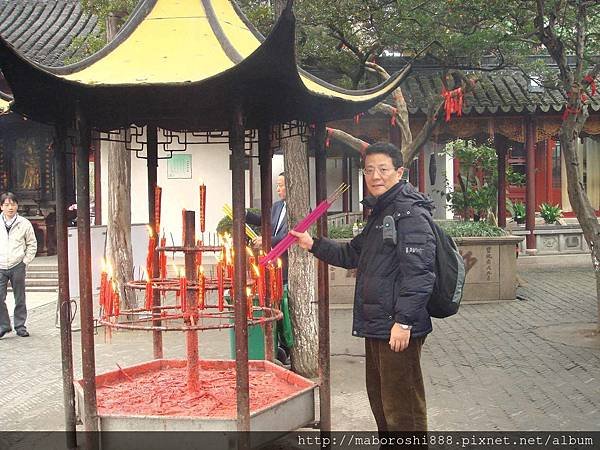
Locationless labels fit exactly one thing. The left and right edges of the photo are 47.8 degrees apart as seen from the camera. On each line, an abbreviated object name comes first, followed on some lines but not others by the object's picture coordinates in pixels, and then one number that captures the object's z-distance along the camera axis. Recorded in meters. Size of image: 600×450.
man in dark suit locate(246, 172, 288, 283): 6.81
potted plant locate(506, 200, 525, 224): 17.97
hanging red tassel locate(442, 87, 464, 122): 10.31
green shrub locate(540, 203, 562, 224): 16.08
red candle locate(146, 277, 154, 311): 4.62
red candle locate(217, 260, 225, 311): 4.35
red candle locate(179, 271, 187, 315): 4.38
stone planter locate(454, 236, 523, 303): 10.70
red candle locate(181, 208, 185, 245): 4.75
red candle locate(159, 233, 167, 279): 5.48
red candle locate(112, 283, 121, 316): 4.49
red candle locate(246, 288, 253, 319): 4.89
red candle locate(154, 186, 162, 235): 5.23
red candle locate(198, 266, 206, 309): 4.33
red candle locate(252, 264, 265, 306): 4.78
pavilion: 3.72
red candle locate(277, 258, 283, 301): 5.16
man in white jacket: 8.79
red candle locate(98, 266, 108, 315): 4.46
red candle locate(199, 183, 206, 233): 4.79
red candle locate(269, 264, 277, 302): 5.07
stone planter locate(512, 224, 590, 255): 15.05
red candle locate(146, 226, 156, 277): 4.94
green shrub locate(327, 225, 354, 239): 11.05
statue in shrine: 16.45
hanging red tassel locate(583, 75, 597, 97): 8.33
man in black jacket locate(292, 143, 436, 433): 3.65
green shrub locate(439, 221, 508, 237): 11.04
